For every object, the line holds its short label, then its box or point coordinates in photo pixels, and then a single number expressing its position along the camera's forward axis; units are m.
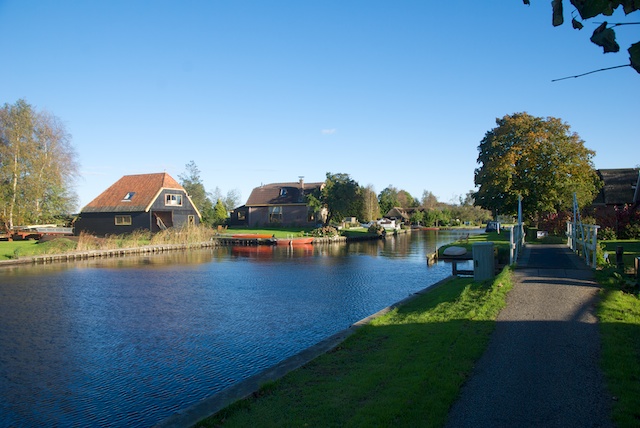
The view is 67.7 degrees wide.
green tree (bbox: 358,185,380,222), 82.18
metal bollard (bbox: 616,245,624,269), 15.47
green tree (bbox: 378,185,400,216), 104.94
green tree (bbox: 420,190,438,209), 125.62
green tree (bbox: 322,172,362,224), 64.88
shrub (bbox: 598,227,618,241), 31.03
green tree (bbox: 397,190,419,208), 125.84
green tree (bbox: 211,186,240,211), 98.74
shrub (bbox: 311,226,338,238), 57.94
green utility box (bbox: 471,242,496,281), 17.98
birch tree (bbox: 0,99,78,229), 48.56
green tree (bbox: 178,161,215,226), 84.26
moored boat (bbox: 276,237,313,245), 53.44
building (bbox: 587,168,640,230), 42.78
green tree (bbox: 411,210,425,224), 99.50
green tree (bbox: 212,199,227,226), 71.04
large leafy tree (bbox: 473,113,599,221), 33.03
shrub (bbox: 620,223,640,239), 31.39
